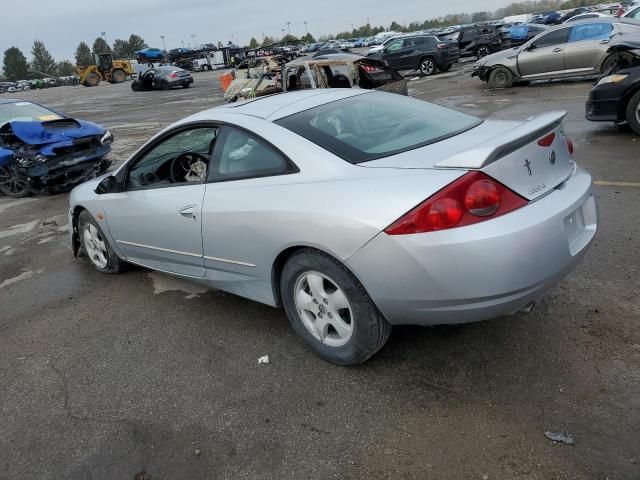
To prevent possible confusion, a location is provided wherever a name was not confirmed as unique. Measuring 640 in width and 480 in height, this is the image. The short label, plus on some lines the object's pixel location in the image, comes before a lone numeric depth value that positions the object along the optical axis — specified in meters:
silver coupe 2.52
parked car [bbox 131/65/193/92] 33.41
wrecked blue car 8.78
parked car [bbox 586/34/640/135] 7.54
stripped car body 13.38
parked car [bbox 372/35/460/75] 23.33
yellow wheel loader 49.53
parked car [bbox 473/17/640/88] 13.88
